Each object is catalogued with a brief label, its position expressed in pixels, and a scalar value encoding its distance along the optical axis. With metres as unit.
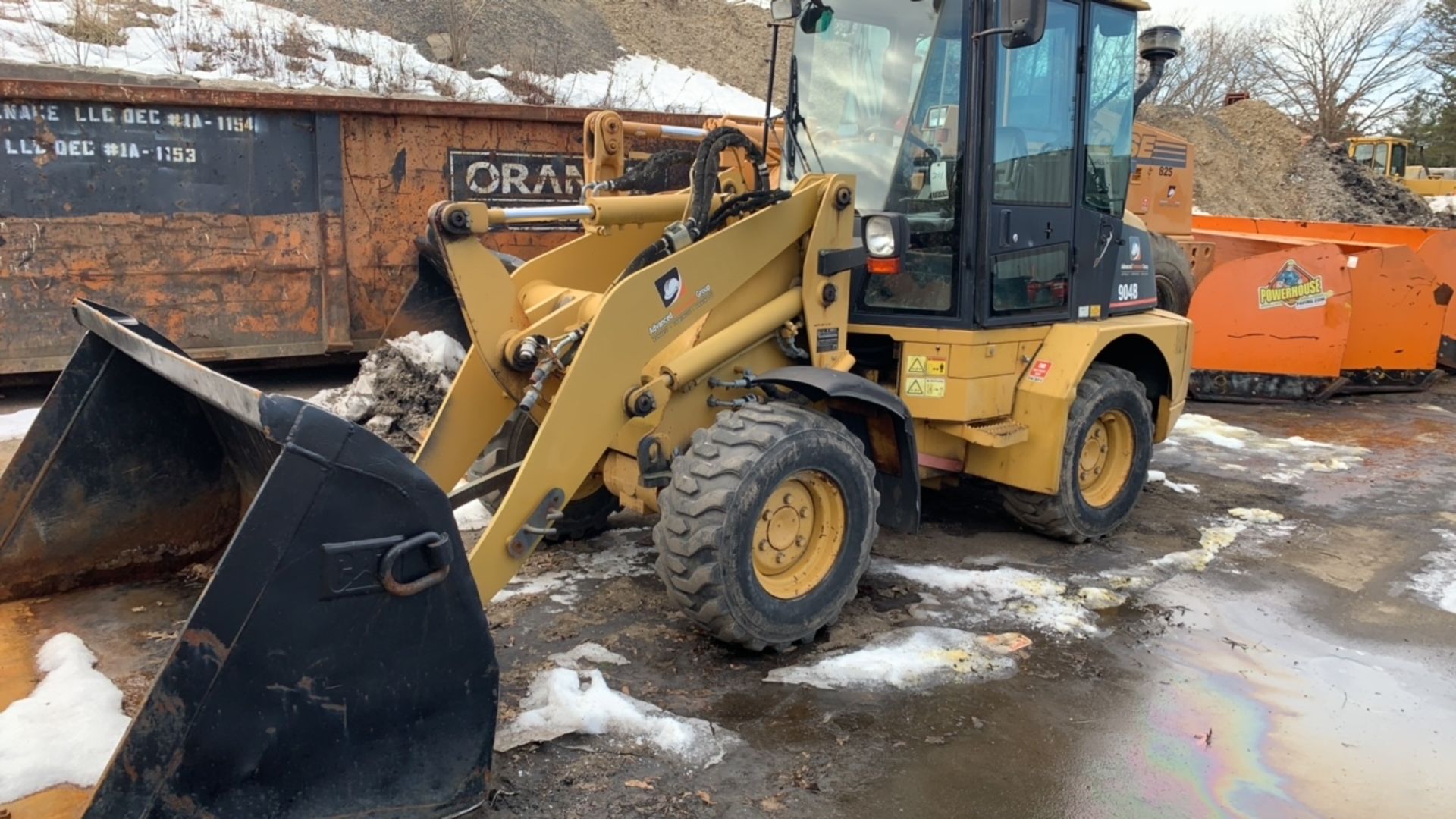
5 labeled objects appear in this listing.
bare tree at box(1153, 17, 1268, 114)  32.66
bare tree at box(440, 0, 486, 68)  17.17
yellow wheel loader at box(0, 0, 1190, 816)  2.53
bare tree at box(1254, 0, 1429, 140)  35.53
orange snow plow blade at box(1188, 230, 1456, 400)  9.07
